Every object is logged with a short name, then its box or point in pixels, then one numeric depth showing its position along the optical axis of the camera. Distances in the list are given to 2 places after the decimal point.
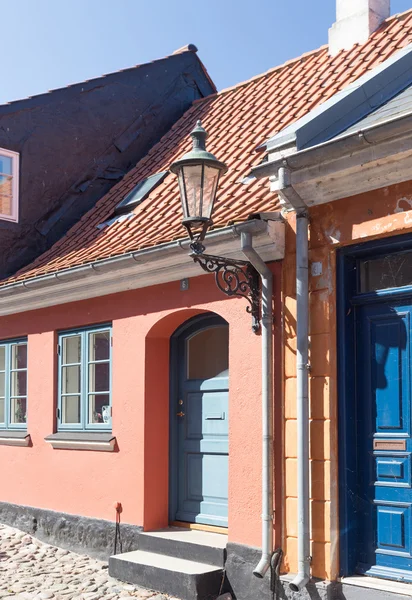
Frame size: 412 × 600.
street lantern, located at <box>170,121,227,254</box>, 6.03
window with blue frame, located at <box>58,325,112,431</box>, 8.87
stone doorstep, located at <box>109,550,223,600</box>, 6.70
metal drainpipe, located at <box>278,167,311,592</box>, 6.01
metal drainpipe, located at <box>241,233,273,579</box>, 6.37
